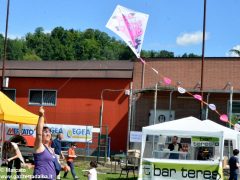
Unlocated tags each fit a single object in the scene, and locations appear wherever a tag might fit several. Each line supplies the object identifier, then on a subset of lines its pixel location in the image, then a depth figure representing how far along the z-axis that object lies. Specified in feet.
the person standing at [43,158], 26.27
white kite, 79.46
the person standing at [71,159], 61.36
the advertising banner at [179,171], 53.06
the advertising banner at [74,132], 95.71
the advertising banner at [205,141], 56.13
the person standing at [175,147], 64.34
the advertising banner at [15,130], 94.84
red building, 102.06
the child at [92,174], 44.14
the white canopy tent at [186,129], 55.93
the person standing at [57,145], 58.85
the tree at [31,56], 339.44
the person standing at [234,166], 59.21
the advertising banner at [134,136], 90.48
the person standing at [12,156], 46.57
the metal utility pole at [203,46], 91.63
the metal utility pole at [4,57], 103.82
